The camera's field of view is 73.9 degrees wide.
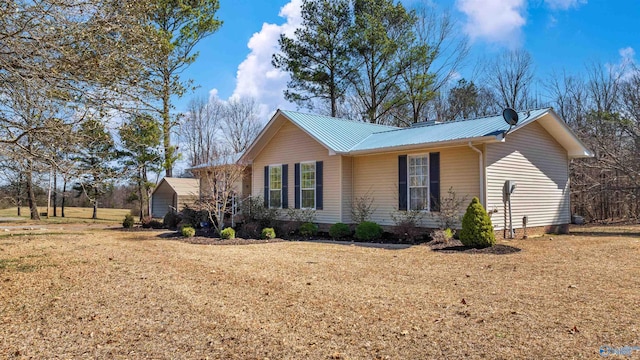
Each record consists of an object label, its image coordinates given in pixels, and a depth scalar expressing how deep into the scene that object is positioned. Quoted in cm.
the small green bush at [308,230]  1435
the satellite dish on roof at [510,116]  1115
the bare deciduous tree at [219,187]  1410
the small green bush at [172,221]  1952
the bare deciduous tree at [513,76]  2829
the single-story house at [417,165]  1199
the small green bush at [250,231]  1440
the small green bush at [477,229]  995
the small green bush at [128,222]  1997
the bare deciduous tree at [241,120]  3538
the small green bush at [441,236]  1107
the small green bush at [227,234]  1358
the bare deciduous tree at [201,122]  3478
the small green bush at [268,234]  1382
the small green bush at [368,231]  1285
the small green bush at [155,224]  2005
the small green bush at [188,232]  1446
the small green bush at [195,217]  1735
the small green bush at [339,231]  1353
